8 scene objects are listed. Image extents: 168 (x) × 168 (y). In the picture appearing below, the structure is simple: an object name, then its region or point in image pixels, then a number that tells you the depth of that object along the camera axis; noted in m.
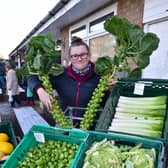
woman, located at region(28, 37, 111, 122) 1.70
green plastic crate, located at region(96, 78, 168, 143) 1.52
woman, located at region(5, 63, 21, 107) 7.96
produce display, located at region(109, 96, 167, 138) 1.42
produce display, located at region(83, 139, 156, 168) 1.01
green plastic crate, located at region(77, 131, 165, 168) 1.10
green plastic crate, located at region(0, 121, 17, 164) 1.64
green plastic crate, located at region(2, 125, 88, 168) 1.15
